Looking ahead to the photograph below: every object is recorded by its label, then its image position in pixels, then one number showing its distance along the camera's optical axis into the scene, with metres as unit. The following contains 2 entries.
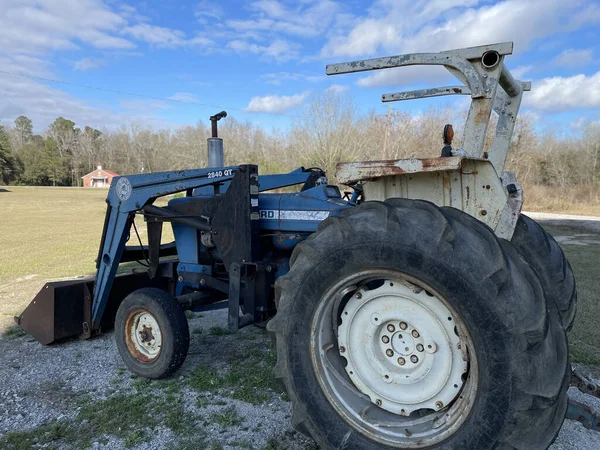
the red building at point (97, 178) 82.25
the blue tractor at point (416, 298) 2.02
